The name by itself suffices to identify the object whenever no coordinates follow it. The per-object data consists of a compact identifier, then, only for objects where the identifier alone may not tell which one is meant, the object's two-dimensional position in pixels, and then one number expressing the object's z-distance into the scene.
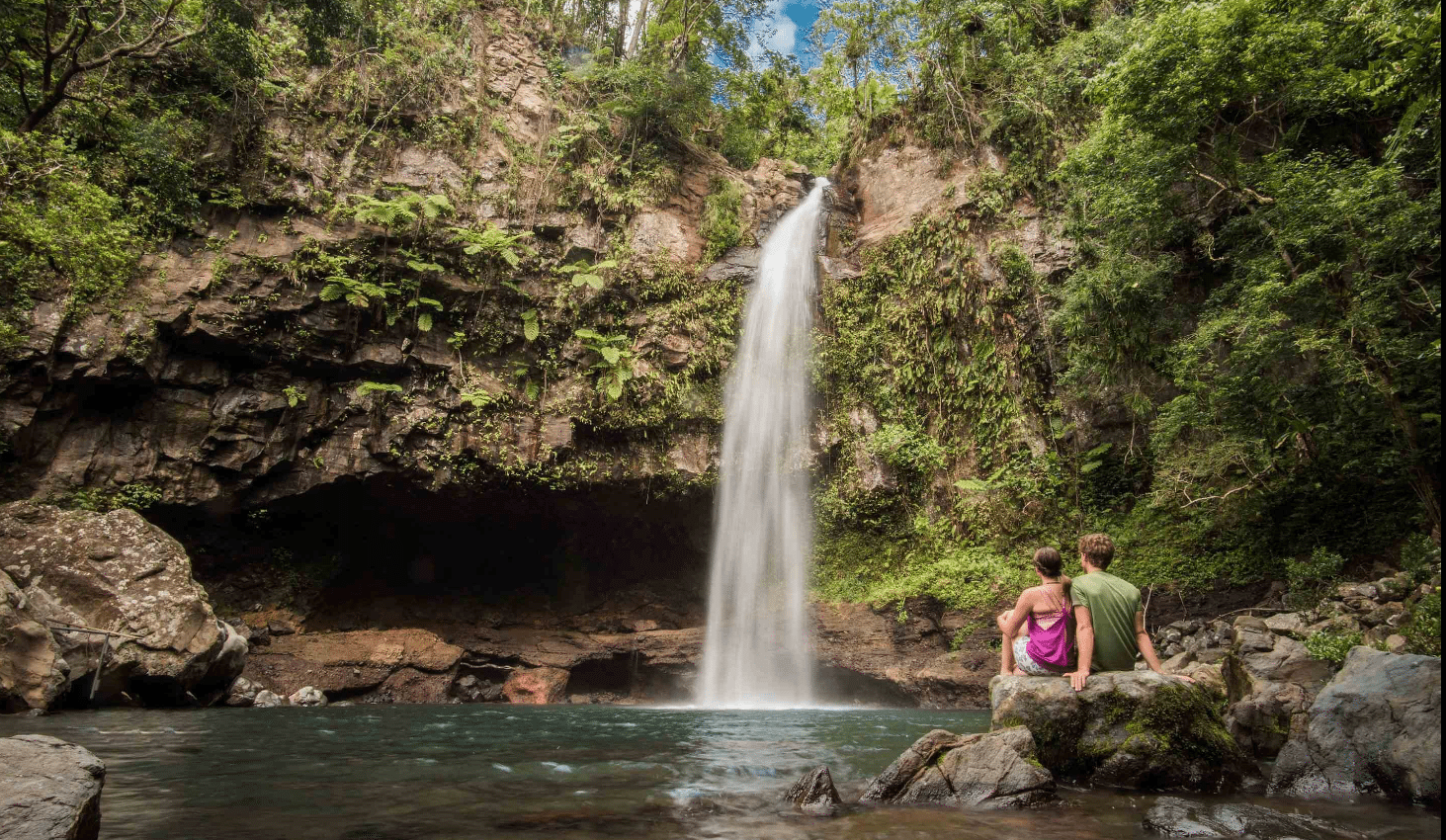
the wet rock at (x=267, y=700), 10.91
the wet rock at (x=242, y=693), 10.52
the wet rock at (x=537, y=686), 14.45
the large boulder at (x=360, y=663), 12.70
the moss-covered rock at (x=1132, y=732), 4.34
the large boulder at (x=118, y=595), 8.99
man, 4.86
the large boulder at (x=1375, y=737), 3.89
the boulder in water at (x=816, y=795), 3.99
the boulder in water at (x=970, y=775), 4.05
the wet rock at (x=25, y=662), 7.61
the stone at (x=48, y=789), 2.81
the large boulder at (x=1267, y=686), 5.51
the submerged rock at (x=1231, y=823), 3.25
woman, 5.08
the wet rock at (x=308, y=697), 11.90
